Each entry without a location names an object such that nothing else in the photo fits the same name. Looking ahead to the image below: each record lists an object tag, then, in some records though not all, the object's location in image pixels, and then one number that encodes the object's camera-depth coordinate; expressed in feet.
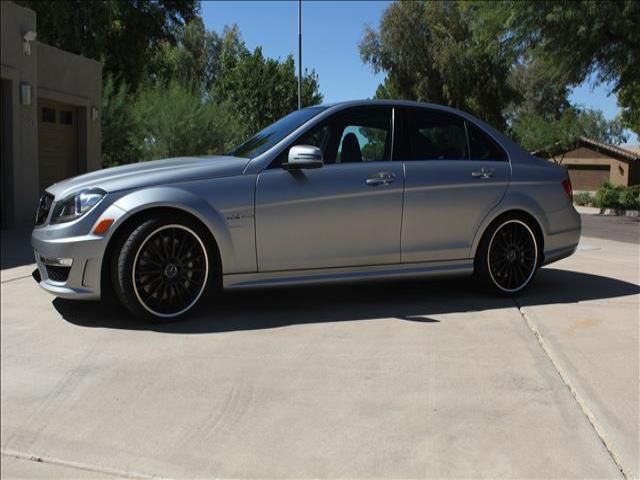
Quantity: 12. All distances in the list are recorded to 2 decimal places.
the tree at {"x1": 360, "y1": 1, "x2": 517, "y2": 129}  134.62
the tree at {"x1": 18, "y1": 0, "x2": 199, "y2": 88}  72.33
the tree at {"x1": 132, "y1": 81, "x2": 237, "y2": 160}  70.33
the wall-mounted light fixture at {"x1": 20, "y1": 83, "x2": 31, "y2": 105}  38.22
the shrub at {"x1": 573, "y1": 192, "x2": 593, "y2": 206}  112.15
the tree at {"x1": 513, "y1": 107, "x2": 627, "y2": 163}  154.32
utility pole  82.84
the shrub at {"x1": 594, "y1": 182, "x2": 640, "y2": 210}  96.07
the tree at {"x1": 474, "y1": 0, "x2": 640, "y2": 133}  63.87
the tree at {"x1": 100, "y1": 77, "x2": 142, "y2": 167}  66.49
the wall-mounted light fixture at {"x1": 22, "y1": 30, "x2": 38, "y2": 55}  38.01
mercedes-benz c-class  16.47
